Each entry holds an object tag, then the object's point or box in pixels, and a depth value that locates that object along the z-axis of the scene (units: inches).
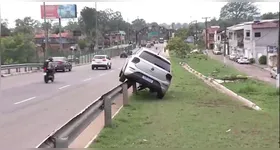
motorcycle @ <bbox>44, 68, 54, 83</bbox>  872.3
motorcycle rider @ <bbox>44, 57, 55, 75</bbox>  874.1
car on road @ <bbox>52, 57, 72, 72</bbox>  1350.9
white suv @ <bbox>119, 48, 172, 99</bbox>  500.9
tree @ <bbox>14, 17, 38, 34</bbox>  3156.5
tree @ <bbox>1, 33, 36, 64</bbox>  1653.5
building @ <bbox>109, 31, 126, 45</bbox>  4008.4
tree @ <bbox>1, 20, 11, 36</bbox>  2669.8
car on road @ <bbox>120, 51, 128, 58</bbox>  2797.7
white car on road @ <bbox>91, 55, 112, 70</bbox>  1481.3
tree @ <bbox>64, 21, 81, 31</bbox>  3815.5
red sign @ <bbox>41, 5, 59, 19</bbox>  2441.7
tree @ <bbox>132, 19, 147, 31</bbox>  4641.5
